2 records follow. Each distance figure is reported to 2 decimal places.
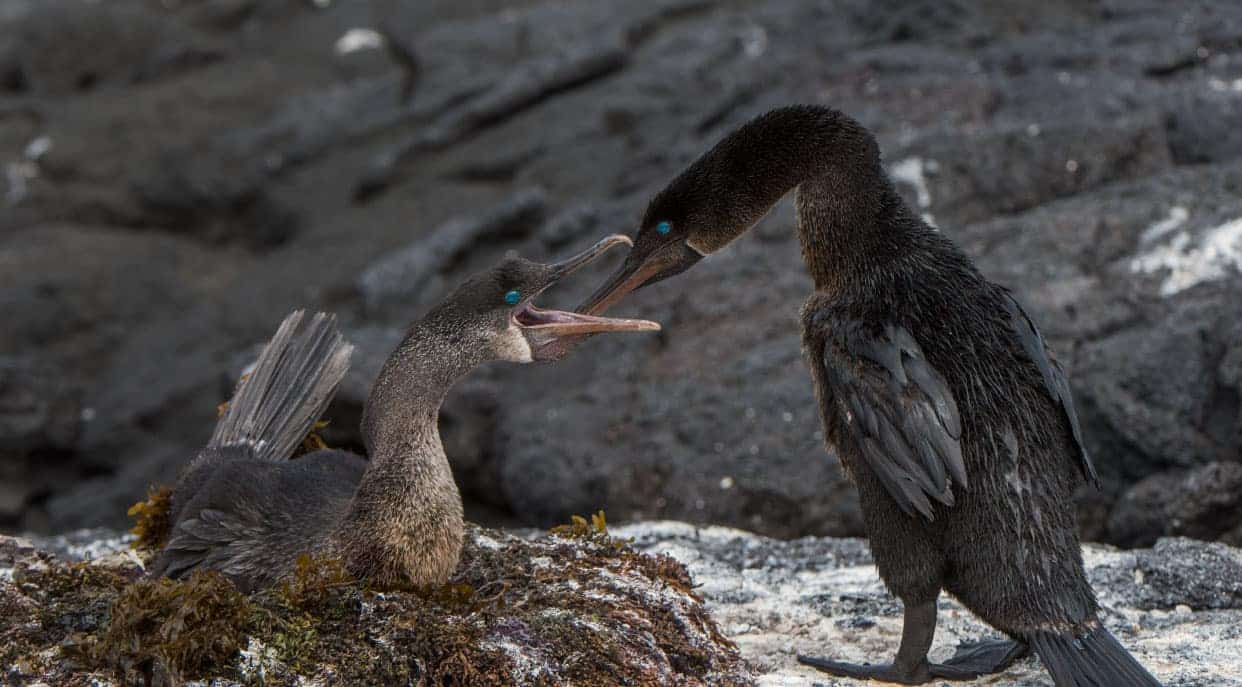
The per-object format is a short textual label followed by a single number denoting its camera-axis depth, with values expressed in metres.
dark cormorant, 8.96
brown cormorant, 9.28
